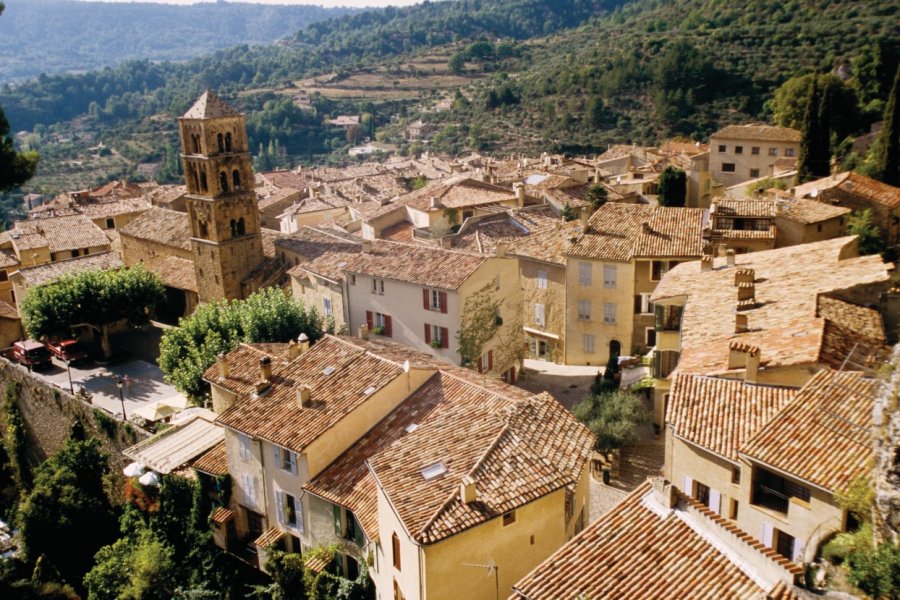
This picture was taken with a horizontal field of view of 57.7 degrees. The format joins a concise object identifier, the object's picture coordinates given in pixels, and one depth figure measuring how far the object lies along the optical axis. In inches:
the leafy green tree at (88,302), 1786.4
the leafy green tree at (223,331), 1375.5
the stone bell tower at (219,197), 1971.0
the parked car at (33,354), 1752.0
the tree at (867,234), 1411.2
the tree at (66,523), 1354.6
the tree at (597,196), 1943.9
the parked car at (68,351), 1770.4
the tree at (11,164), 912.7
